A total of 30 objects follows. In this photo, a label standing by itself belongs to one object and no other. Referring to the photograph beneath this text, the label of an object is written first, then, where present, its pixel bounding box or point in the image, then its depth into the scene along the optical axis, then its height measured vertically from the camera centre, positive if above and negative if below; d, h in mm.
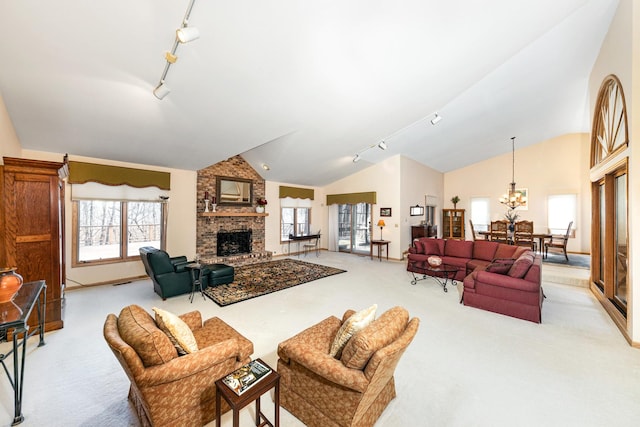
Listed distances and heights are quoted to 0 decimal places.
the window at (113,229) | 4949 -271
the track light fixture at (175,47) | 2125 +1590
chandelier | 7266 +647
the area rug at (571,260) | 6094 -1112
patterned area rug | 4387 -1331
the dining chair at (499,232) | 7068 -408
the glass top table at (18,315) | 1643 -703
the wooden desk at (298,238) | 8344 -723
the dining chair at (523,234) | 6609 -441
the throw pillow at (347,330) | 1738 -787
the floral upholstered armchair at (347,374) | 1479 -1000
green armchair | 4164 -975
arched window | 3342 +291
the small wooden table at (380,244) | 7621 -841
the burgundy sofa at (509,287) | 3449 -1018
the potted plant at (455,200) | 10195 +699
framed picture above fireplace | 6906 +730
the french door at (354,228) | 8750 -393
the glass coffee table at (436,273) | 5141 -1213
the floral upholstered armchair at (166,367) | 1437 -921
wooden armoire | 2938 -107
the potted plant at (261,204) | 7602 +381
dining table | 6559 -506
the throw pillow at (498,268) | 3869 -789
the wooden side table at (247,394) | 1312 -967
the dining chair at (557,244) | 6425 -695
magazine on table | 1417 -955
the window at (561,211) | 8016 +210
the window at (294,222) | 8602 -180
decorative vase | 2023 -568
